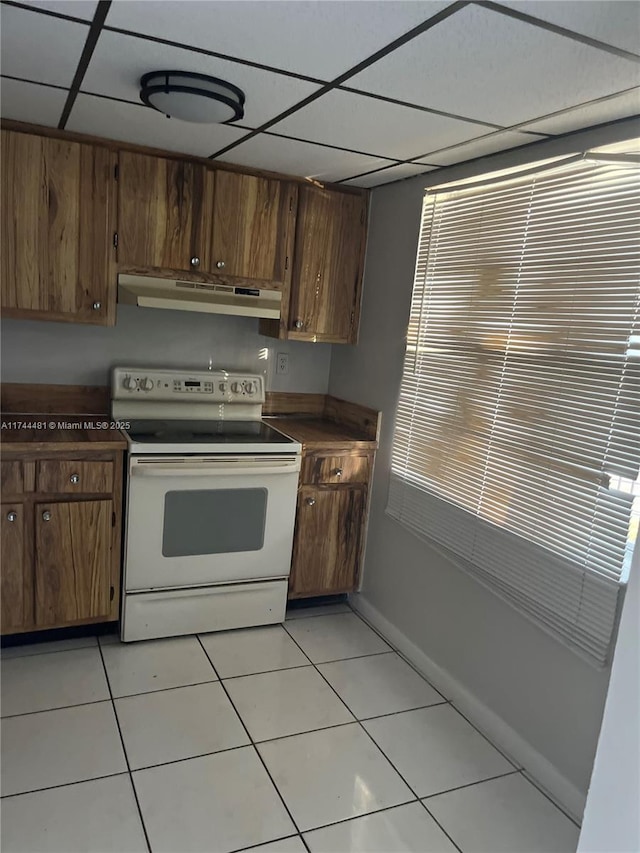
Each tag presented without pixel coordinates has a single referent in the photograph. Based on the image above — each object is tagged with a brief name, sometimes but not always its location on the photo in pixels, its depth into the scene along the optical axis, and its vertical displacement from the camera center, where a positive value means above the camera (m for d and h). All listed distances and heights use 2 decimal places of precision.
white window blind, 1.88 -0.16
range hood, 2.76 +0.05
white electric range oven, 2.68 -0.89
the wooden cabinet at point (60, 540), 2.50 -1.00
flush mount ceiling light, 1.77 +0.61
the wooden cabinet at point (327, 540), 3.07 -1.09
